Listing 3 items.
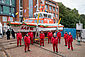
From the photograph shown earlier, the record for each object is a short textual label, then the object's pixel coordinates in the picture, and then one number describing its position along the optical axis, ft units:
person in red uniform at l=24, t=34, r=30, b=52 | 20.89
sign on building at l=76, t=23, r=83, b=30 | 38.65
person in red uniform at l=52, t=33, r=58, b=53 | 19.72
